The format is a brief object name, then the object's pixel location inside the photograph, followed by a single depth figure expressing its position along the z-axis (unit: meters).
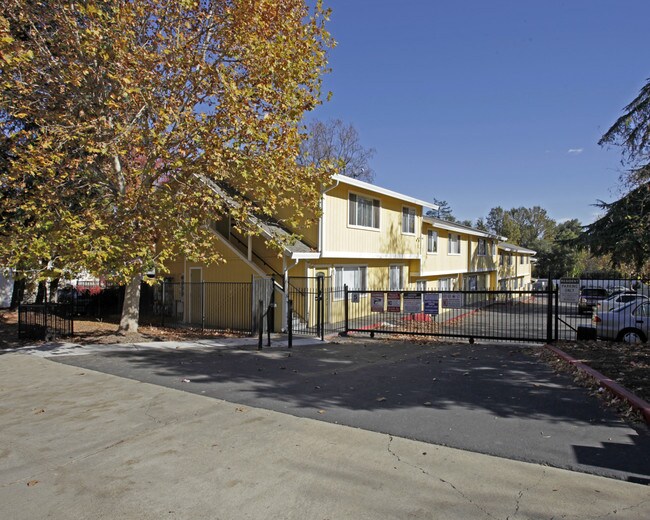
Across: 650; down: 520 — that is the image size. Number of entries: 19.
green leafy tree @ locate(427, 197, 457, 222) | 83.88
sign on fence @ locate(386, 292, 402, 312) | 14.23
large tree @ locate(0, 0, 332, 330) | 10.19
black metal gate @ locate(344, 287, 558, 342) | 13.21
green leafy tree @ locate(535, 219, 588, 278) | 57.59
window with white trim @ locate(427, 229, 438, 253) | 27.11
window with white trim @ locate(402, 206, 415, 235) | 23.33
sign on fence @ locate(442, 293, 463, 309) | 13.42
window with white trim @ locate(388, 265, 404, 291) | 23.38
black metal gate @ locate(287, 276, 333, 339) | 16.78
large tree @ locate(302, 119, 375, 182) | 35.22
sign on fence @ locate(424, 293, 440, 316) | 13.47
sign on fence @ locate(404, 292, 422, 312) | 13.80
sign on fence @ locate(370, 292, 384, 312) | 14.79
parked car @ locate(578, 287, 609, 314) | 24.79
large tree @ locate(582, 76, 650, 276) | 16.19
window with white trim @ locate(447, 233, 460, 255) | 30.67
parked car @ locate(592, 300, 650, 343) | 13.22
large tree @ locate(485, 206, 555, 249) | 77.50
